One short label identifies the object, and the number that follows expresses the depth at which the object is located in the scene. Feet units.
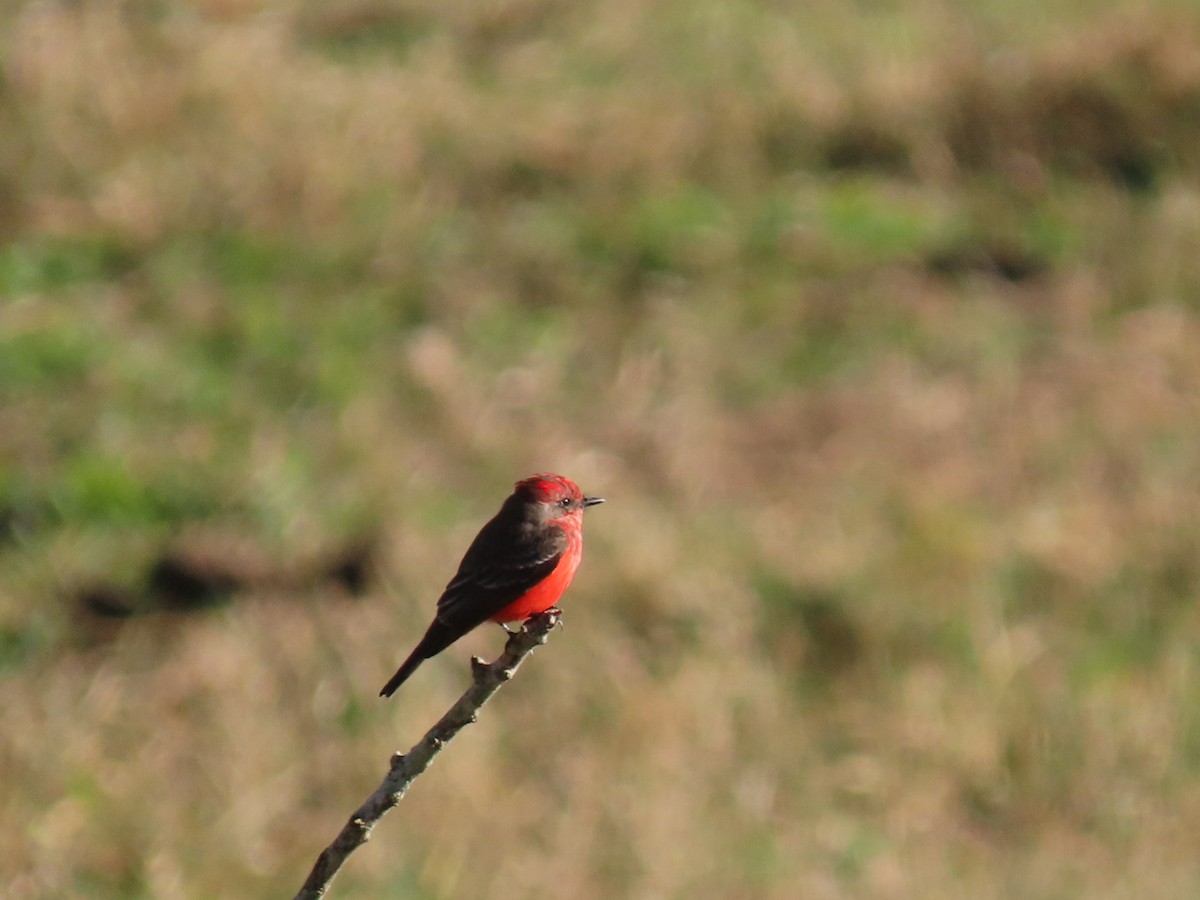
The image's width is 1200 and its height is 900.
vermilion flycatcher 24.84
